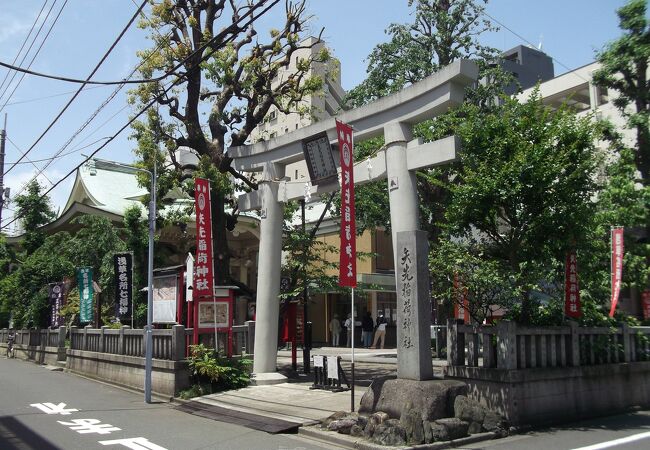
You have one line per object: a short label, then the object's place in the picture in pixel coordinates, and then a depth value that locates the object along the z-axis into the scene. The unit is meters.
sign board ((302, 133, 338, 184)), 13.84
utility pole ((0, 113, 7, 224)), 26.81
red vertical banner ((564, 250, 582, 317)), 11.11
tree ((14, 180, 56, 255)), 30.08
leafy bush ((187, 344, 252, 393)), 14.04
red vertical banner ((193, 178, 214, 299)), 14.26
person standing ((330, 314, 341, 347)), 29.88
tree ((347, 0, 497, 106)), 21.05
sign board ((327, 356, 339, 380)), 13.24
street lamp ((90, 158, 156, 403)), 13.99
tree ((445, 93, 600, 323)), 10.73
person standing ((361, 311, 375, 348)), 28.78
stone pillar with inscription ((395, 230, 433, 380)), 9.94
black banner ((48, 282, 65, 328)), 25.64
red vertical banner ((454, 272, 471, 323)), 11.53
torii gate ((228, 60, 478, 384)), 10.23
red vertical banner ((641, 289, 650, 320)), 21.24
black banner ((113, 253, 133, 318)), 19.53
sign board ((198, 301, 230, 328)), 14.73
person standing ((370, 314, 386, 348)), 28.05
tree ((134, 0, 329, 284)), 18.17
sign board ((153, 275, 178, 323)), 15.64
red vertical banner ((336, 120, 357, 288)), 11.09
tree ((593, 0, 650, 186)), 17.58
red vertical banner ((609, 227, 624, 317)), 15.68
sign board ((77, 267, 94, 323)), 22.00
